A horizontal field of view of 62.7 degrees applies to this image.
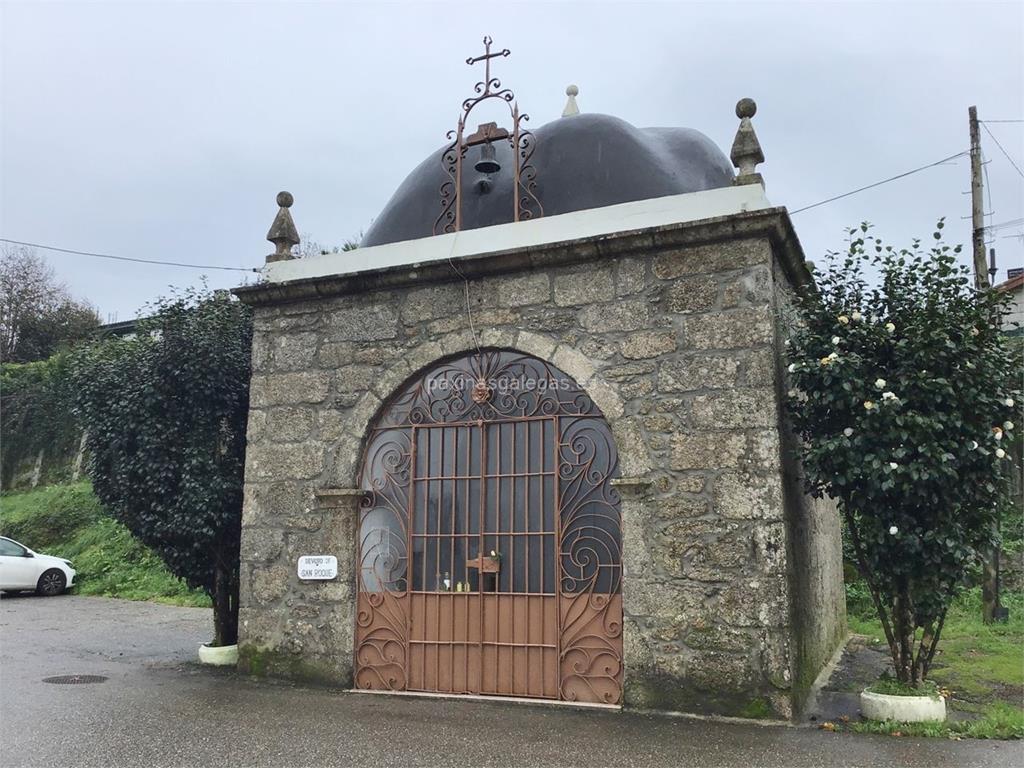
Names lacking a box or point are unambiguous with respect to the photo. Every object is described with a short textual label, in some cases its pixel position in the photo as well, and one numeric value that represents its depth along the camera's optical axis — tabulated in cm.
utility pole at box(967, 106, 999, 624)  1006
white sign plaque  638
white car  1327
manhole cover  648
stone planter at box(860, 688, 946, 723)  502
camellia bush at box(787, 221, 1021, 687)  502
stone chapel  538
